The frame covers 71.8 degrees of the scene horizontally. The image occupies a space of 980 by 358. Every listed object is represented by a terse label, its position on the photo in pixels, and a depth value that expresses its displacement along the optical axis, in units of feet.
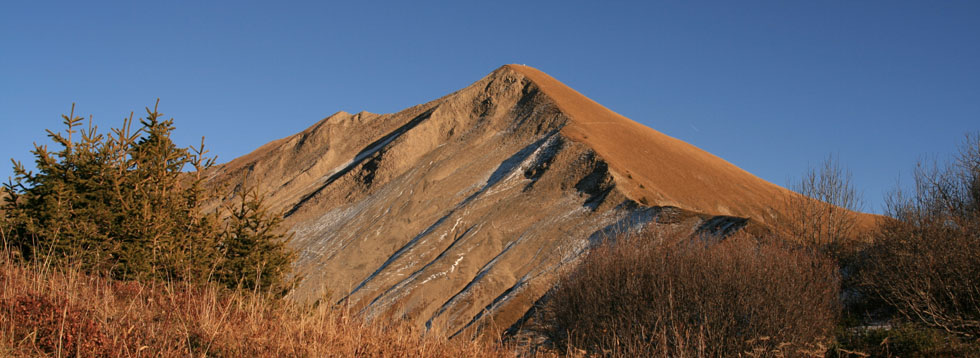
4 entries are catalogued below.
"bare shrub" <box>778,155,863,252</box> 100.83
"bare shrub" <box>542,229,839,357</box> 55.77
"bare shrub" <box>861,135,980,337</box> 60.85
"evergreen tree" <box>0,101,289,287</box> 42.45
